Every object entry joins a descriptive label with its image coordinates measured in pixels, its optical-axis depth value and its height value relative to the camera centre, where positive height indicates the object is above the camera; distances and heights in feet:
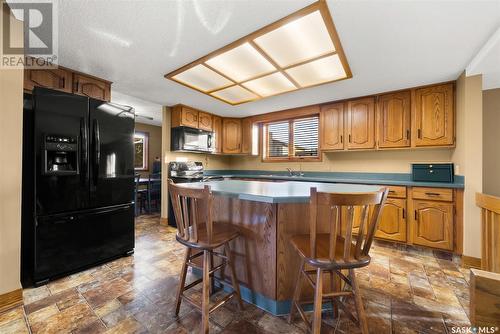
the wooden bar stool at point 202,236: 4.15 -1.61
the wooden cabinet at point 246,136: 15.70 +2.43
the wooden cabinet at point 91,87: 8.27 +3.38
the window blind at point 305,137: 13.47 +2.06
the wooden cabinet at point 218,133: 15.35 +2.59
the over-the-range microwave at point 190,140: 12.45 +1.73
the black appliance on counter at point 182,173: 12.32 -0.44
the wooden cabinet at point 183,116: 12.55 +3.19
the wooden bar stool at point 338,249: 3.34 -1.60
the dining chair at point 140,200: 15.78 -2.78
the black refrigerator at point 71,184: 6.08 -0.61
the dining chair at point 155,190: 15.46 -1.93
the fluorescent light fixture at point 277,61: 5.48 +3.80
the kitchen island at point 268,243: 4.83 -1.91
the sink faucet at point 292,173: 13.96 -0.41
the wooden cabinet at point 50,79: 7.09 +3.21
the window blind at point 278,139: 14.89 +2.11
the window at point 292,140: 13.55 +1.96
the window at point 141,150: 19.16 +1.53
